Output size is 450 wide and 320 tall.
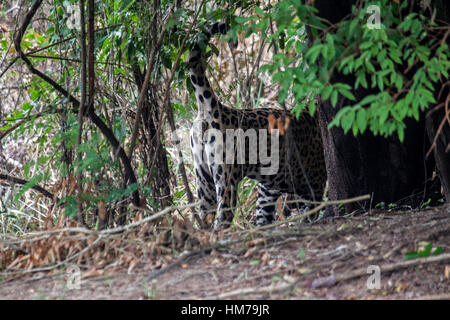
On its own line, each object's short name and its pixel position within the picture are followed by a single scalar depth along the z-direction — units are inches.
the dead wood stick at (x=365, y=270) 244.8
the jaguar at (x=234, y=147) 423.2
